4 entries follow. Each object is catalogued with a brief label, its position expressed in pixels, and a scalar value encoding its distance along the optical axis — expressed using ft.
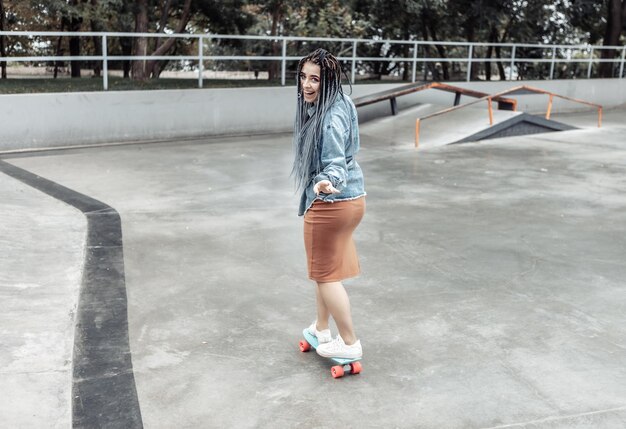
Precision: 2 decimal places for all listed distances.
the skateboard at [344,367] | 13.24
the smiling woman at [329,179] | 12.15
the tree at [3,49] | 60.00
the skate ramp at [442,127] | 44.86
